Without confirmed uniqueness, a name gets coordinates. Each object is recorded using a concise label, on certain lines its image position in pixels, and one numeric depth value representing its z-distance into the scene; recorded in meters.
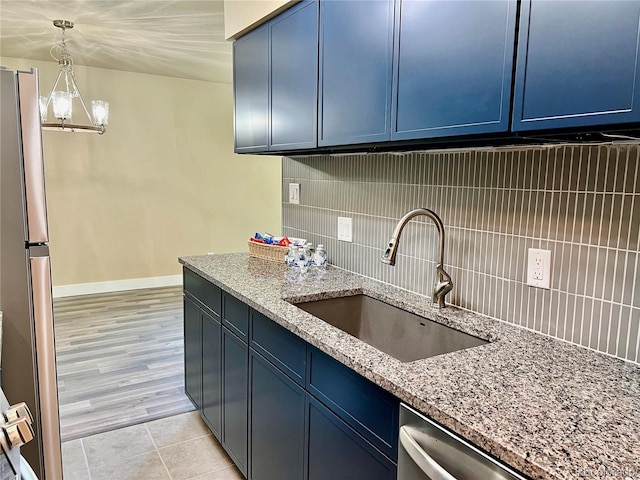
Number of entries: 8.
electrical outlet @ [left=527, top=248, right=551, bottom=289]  1.48
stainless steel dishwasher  0.93
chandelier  3.50
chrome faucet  1.70
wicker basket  2.68
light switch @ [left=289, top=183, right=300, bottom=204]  2.87
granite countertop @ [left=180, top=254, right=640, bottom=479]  0.87
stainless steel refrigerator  1.37
